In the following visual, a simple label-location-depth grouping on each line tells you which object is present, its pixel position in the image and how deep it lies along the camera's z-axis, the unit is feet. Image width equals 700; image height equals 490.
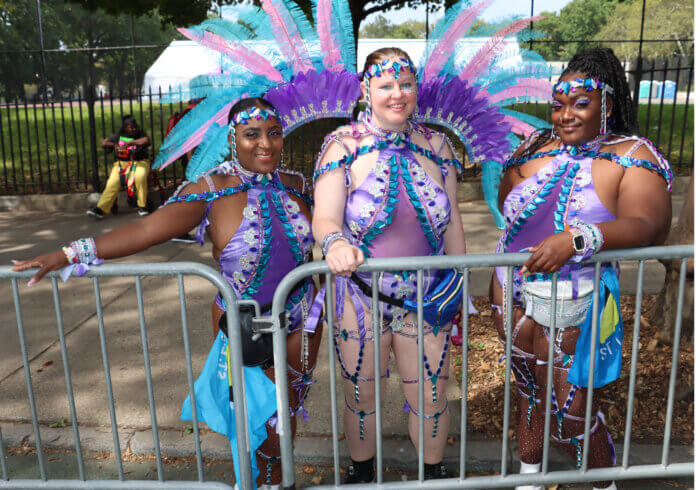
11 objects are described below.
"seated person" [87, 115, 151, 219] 27.96
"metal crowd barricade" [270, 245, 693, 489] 6.99
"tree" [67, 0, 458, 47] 38.65
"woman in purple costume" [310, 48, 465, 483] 7.64
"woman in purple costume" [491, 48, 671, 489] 7.02
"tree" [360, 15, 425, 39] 251.44
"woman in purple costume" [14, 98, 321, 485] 7.70
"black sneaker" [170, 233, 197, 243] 23.45
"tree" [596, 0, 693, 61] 156.25
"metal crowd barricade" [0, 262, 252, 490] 7.13
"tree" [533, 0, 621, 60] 194.27
